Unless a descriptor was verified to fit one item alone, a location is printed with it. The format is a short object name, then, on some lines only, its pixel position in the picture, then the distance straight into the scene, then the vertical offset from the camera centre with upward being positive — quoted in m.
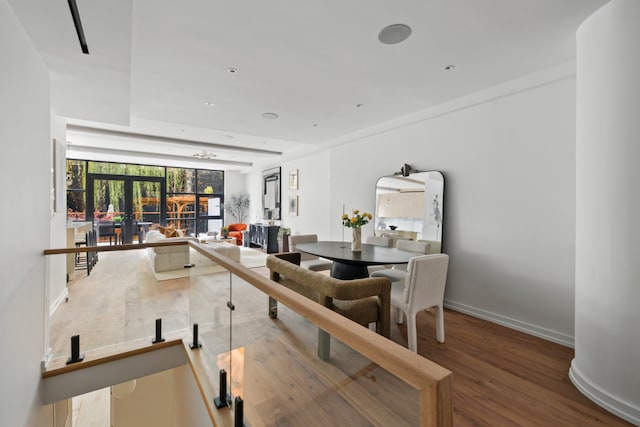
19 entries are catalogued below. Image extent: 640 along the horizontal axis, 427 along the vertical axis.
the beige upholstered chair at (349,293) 2.00 -0.57
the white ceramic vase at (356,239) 3.61 -0.33
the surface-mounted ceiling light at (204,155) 7.60 +1.51
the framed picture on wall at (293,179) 7.79 +0.87
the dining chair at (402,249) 3.32 -0.48
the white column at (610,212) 1.92 +0.00
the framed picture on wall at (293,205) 7.81 +0.19
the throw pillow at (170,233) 6.30 -0.44
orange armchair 10.29 -0.66
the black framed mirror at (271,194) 8.82 +0.57
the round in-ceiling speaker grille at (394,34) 2.34 +1.44
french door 9.06 +0.24
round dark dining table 2.93 -0.47
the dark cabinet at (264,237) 8.26 -0.72
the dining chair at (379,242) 4.14 -0.44
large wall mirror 3.97 +0.08
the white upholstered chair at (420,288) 2.55 -0.67
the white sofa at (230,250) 5.68 -0.73
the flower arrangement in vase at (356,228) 3.62 -0.20
